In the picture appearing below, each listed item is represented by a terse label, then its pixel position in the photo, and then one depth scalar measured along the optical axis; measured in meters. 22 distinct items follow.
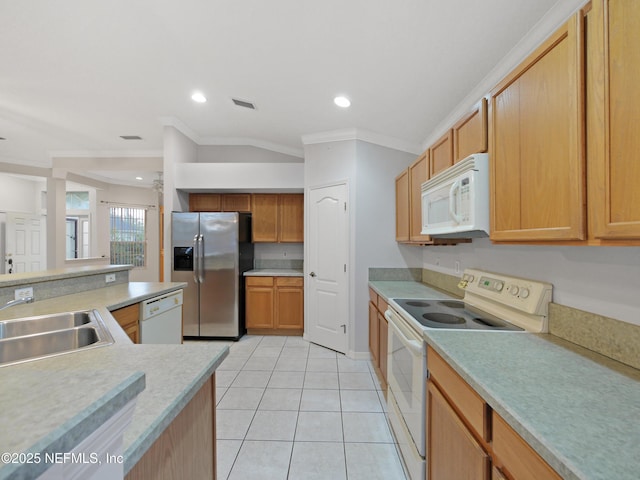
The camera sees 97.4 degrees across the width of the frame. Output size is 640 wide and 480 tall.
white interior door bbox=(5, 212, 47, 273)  5.30
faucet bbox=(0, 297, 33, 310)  1.38
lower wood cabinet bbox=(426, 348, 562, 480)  0.73
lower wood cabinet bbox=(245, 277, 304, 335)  3.84
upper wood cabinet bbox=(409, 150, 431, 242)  2.26
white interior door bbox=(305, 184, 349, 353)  3.22
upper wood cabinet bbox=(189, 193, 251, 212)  4.18
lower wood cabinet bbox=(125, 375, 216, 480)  0.70
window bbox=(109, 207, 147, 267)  6.21
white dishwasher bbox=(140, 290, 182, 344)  2.08
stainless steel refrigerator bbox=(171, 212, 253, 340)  3.62
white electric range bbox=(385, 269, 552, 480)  1.38
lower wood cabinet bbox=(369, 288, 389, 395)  2.36
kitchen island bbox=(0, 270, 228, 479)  0.26
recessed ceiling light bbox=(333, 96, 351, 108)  2.60
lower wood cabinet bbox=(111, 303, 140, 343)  1.84
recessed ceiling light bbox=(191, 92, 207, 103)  2.92
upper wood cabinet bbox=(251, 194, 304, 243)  4.18
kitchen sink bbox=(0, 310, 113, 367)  1.20
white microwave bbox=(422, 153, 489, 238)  1.41
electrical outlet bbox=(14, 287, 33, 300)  1.75
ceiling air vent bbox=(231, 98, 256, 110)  3.01
